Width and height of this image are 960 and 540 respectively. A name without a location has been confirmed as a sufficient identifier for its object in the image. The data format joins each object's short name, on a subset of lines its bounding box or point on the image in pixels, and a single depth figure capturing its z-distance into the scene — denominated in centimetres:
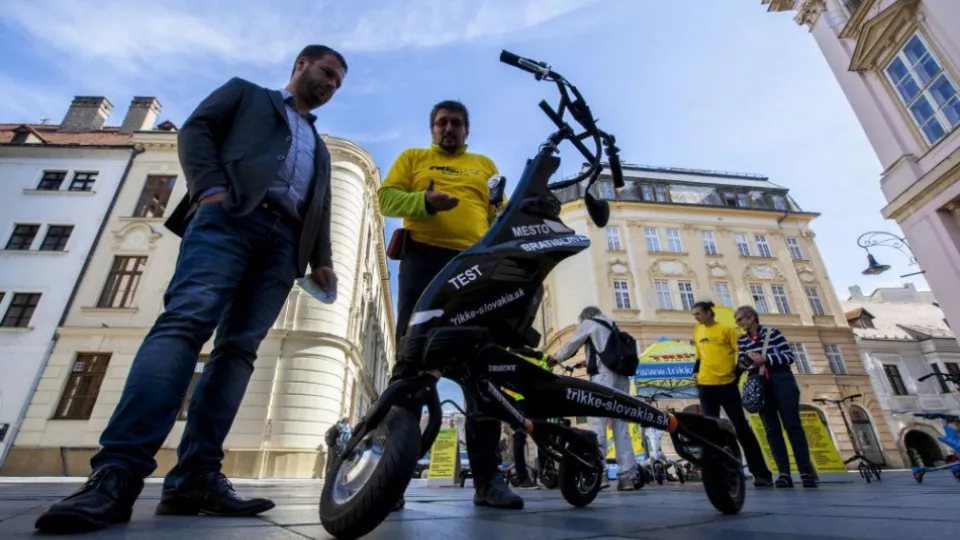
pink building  865
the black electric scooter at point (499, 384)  112
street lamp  1098
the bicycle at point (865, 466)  537
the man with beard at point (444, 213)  200
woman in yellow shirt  433
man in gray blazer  128
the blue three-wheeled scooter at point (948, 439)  474
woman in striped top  402
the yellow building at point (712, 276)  2020
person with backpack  429
